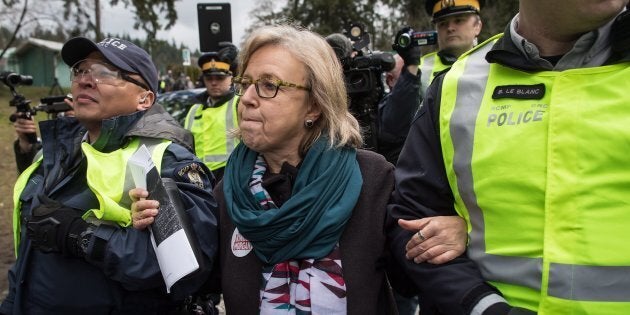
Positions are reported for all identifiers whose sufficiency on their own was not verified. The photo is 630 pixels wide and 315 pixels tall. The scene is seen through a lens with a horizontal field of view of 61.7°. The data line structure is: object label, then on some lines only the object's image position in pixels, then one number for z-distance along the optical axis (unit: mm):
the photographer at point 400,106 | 3180
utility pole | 18656
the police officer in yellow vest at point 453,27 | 3254
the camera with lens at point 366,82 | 3459
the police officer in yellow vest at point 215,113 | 4641
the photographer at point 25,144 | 3359
